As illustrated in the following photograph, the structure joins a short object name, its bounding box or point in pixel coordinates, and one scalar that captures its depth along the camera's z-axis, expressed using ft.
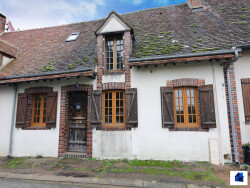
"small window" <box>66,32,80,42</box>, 29.32
